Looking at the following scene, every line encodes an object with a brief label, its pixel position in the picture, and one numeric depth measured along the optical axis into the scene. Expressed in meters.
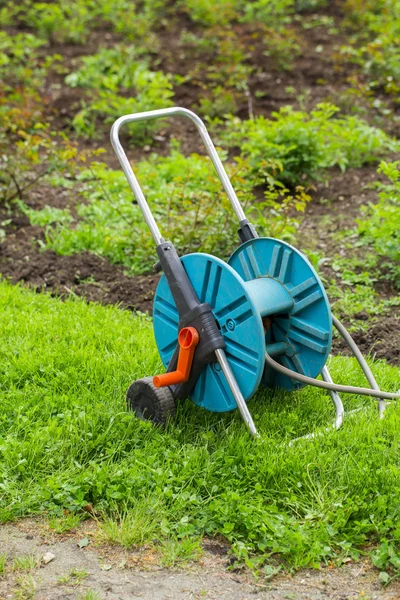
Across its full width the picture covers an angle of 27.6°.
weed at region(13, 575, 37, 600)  2.84
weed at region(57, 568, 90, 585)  2.92
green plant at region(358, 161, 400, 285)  5.33
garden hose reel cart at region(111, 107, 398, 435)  3.45
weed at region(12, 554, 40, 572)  2.98
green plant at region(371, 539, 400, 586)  2.96
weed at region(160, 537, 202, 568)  3.02
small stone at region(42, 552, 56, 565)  3.03
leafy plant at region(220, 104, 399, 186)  6.44
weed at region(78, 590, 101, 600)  2.81
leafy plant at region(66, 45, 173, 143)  7.67
